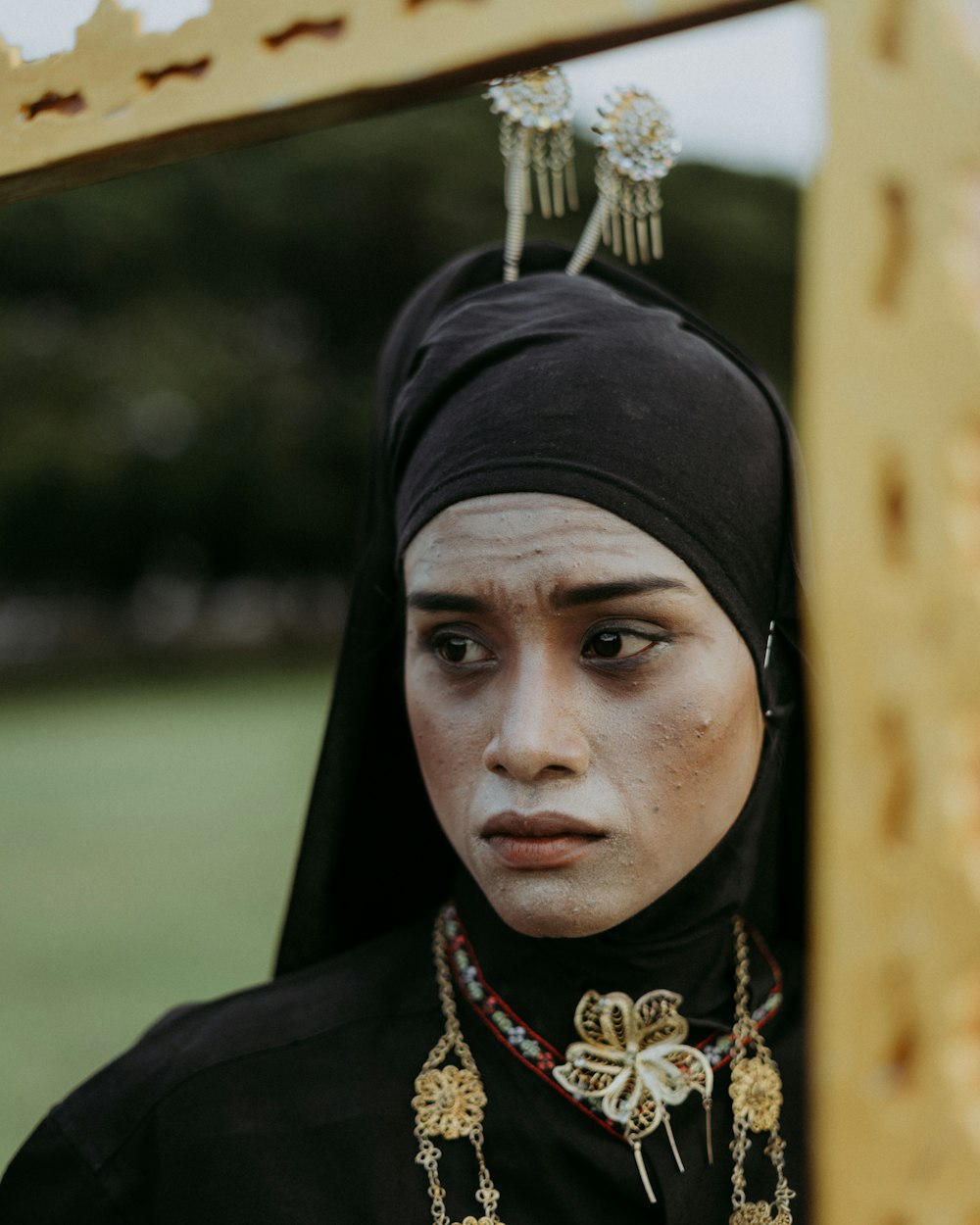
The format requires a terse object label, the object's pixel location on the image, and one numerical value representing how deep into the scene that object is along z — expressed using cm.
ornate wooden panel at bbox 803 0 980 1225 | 65
